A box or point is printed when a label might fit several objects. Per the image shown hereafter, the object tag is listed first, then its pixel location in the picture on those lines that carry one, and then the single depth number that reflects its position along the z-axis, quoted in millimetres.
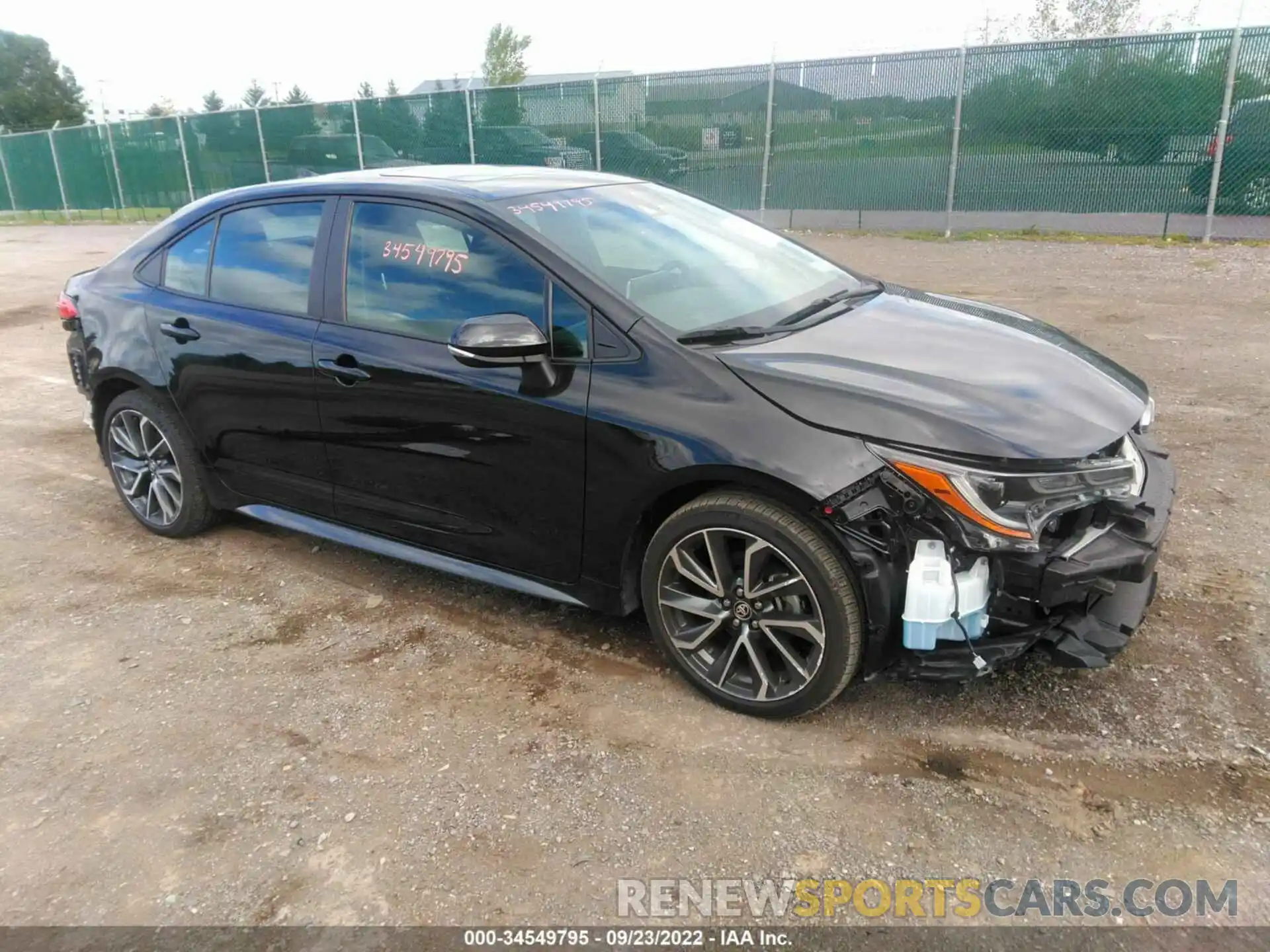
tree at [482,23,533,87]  49875
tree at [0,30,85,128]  53406
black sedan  2668
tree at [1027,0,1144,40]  27766
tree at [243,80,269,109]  58138
